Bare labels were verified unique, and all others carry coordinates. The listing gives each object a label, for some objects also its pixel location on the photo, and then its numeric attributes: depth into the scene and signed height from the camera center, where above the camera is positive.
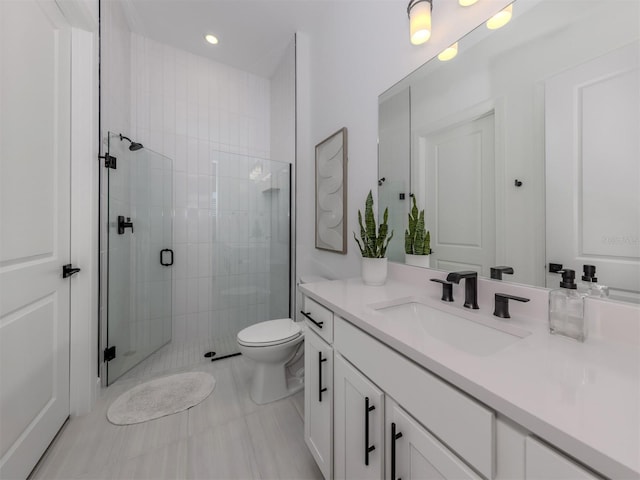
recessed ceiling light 2.32 +1.88
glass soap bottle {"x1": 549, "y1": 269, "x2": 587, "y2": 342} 0.65 -0.18
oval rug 1.54 -1.06
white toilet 1.64 -0.76
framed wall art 1.82 +0.37
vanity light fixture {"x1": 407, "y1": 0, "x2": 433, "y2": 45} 1.17 +1.03
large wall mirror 0.69 +0.33
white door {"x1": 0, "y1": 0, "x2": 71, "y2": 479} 1.02 +0.05
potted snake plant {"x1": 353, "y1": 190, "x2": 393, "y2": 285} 1.29 -0.06
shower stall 2.21 -0.14
